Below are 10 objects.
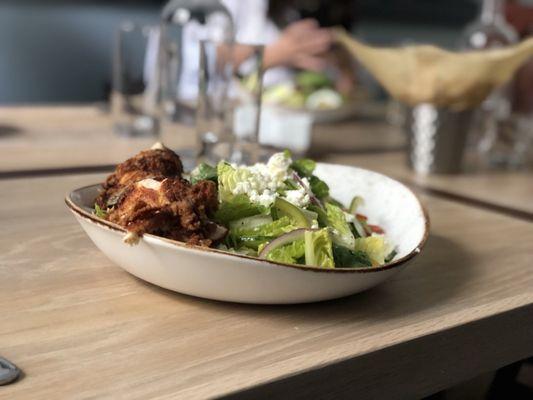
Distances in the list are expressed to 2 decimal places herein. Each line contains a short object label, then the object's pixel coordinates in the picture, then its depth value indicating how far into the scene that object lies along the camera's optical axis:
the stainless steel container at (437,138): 1.64
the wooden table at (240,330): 0.60
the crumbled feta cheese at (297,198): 0.83
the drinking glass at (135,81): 1.76
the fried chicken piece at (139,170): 0.83
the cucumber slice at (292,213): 0.80
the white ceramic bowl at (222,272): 0.69
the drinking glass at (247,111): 1.49
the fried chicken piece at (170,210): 0.72
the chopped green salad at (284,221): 0.76
